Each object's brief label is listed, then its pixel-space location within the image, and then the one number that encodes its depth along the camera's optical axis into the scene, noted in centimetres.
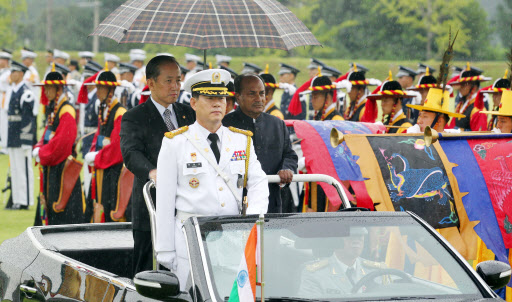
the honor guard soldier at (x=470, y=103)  2356
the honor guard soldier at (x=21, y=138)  2591
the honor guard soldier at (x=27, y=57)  4347
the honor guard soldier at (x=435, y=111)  1384
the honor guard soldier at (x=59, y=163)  1989
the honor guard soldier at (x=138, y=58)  4303
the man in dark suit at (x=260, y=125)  1284
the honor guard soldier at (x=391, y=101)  1920
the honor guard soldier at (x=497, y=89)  2280
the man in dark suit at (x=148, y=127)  1077
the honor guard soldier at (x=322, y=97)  2103
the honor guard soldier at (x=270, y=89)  2506
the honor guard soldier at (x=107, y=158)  1873
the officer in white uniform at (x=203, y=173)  884
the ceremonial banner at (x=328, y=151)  1361
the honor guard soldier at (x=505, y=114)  1382
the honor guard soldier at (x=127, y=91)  2886
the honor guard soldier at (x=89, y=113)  1973
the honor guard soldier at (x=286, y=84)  3503
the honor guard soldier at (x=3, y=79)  3509
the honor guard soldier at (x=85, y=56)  4945
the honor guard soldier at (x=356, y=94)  2394
